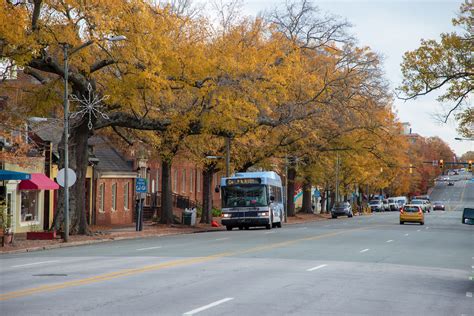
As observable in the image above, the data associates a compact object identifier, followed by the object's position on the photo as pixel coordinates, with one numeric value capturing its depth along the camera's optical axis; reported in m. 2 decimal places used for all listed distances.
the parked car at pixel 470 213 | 38.53
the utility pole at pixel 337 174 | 85.20
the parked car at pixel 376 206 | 122.31
